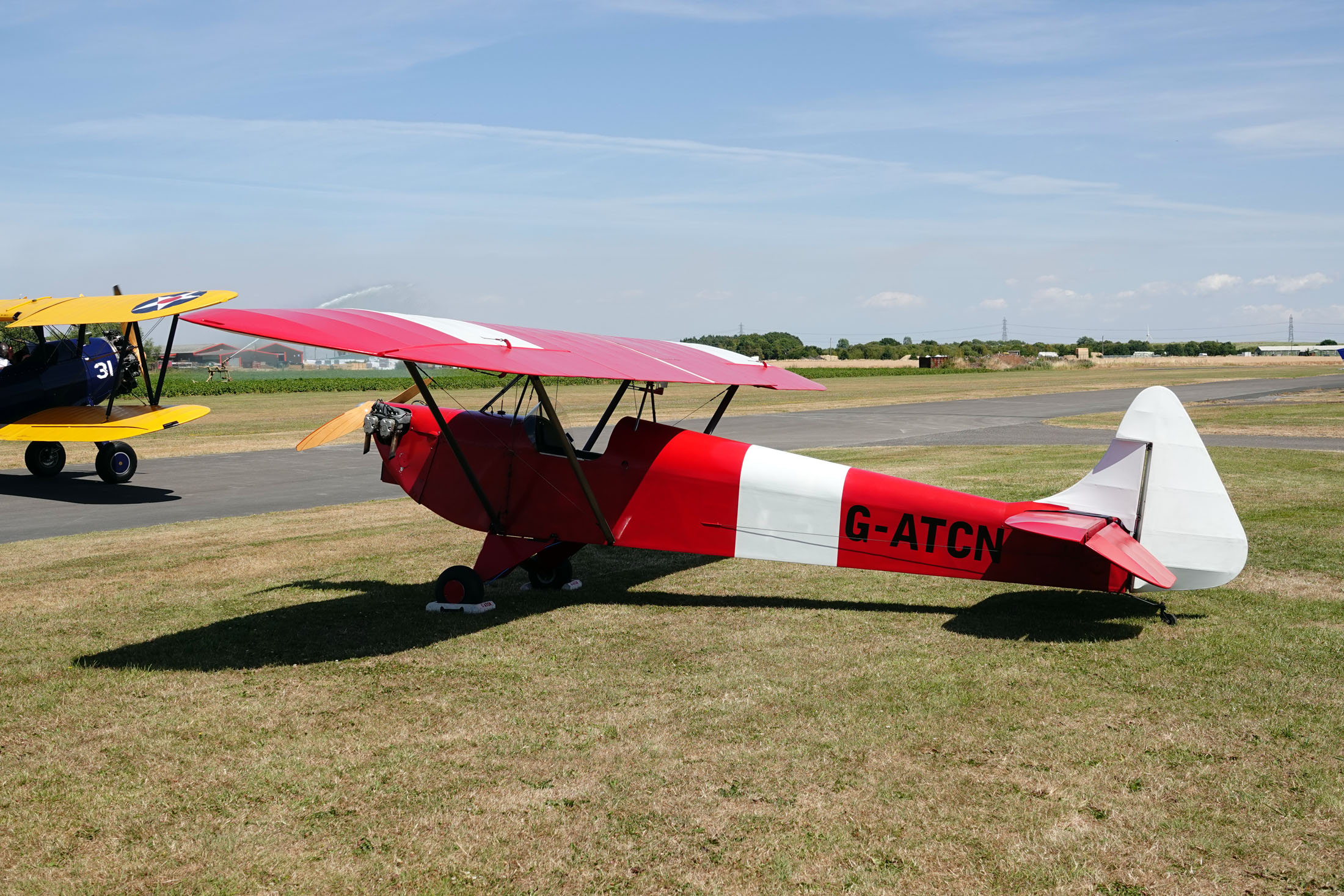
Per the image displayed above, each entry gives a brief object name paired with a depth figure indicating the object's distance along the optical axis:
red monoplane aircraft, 7.56
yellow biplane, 17.92
